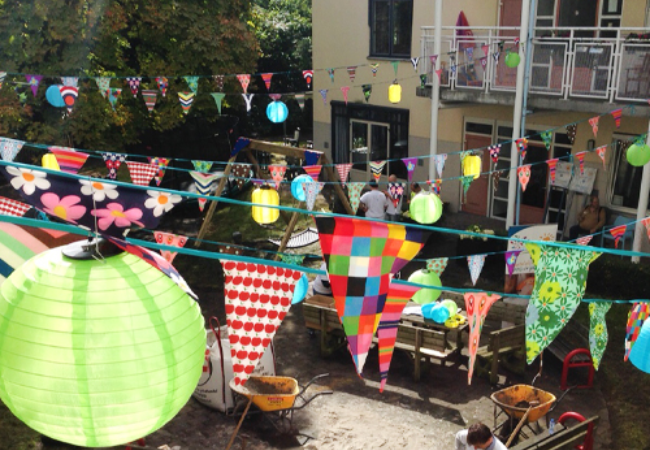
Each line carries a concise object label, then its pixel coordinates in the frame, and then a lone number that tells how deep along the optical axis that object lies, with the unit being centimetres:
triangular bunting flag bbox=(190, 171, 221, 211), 831
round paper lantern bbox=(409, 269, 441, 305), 843
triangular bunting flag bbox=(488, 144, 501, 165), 1171
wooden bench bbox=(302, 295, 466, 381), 943
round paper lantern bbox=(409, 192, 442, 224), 1038
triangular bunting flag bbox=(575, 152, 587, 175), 1071
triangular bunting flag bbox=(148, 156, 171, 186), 1037
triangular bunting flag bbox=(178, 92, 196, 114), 1262
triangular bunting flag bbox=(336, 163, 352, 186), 1159
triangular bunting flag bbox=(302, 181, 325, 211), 1076
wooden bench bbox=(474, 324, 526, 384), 930
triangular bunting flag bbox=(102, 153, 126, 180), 1042
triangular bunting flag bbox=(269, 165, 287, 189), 1083
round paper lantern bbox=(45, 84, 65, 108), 1123
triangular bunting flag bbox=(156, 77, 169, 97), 1212
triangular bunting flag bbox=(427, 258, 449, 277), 688
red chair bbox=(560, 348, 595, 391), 913
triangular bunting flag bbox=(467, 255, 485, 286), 688
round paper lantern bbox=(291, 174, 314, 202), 1152
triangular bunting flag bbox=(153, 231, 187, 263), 607
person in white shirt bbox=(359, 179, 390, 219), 1383
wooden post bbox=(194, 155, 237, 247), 1292
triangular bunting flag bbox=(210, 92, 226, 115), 1205
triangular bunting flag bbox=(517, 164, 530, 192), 1080
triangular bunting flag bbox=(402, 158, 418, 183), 1151
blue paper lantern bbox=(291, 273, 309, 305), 883
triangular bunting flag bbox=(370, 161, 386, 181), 1174
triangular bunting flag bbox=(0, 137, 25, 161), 997
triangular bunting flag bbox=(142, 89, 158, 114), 1217
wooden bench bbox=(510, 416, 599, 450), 692
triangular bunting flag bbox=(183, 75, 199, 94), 1204
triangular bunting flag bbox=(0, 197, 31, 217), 575
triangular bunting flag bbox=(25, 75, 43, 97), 1138
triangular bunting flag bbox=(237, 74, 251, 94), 1285
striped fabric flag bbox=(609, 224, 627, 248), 739
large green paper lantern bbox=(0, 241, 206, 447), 289
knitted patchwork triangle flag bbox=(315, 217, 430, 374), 393
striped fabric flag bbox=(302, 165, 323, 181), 1107
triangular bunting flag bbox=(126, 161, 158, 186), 959
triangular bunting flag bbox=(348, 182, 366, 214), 1102
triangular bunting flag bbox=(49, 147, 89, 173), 810
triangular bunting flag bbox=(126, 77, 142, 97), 1262
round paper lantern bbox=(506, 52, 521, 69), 1230
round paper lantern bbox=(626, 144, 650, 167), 1035
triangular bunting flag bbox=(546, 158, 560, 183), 1052
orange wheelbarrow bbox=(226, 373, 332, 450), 812
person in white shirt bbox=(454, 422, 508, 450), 609
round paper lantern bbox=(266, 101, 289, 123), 1305
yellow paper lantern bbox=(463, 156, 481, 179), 1130
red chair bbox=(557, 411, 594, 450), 732
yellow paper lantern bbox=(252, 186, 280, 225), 1087
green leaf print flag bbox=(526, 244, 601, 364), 494
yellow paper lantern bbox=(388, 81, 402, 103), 1412
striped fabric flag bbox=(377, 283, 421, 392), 448
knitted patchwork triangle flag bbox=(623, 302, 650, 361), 541
